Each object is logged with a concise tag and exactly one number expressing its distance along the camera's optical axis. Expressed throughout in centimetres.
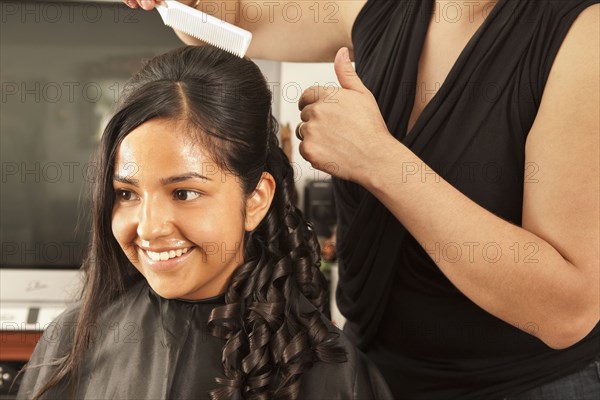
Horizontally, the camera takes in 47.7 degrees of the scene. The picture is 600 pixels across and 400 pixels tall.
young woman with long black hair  108
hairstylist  99
